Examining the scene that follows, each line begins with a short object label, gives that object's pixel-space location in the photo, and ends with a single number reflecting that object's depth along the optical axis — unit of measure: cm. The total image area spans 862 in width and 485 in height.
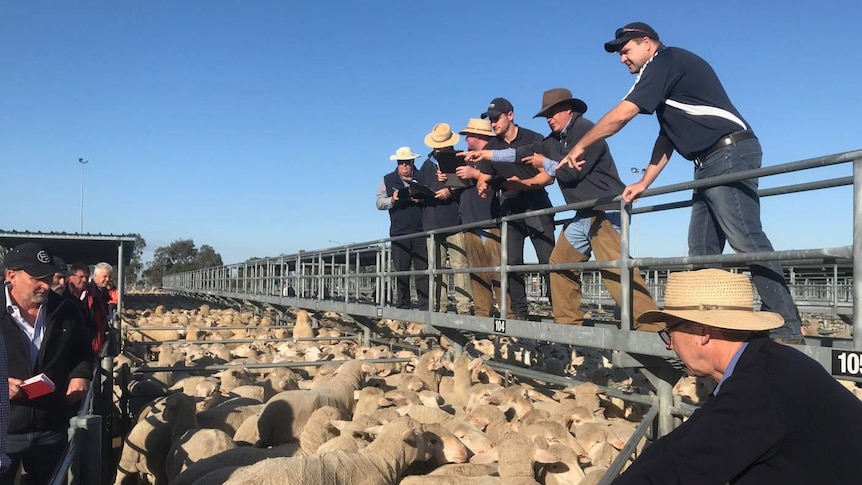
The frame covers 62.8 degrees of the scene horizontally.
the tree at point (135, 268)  9368
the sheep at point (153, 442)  587
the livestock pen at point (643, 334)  347
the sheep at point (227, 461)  477
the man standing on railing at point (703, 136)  406
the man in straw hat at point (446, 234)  877
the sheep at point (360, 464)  419
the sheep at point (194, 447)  533
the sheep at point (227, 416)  645
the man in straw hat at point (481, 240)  779
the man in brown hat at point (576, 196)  575
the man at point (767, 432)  199
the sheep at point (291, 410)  618
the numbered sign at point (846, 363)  340
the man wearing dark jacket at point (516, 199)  707
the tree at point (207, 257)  10319
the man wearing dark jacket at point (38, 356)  432
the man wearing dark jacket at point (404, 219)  971
